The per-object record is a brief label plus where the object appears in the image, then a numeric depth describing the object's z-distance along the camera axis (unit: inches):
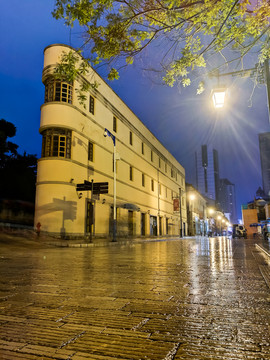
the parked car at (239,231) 1349.7
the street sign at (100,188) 686.5
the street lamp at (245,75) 259.3
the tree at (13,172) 1072.8
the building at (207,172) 6013.8
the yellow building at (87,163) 739.4
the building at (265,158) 4901.3
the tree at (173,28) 176.7
